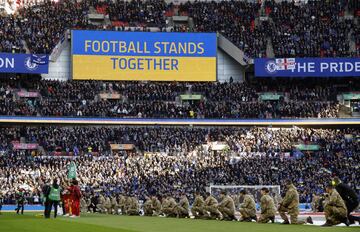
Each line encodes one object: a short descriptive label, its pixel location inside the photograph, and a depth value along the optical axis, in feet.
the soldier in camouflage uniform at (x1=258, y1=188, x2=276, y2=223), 108.17
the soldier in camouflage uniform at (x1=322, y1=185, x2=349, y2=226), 92.63
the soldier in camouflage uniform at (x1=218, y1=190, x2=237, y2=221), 120.78
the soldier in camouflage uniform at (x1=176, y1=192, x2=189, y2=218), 137.28
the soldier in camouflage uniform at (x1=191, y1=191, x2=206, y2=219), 130.52
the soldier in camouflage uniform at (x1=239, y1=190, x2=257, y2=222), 114.52
